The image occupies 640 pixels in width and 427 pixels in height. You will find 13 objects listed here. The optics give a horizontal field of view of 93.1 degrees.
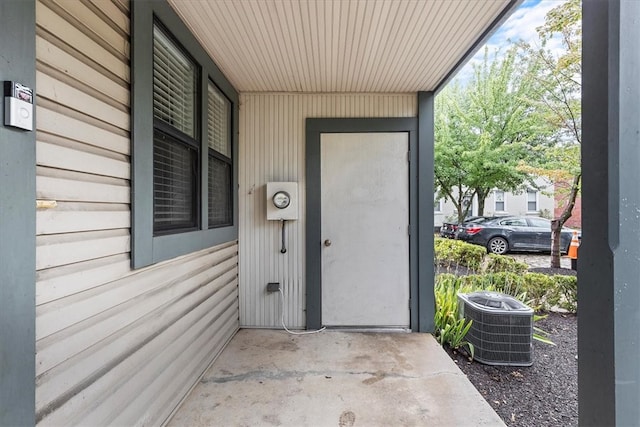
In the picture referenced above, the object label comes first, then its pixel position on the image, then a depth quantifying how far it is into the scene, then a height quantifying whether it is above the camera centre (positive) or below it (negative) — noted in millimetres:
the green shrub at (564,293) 3736 -1013
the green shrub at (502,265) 4496 -829
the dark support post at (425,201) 3281 +120
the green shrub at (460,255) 5598 -809
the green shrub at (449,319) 2990 -1132
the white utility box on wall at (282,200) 3248 +124
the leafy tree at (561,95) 4207 +1938
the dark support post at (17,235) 914 -71
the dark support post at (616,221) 999 -31
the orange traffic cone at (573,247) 5462 -630
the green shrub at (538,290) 3811 -990
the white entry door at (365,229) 3330 -188
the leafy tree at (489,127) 6793 +2160
